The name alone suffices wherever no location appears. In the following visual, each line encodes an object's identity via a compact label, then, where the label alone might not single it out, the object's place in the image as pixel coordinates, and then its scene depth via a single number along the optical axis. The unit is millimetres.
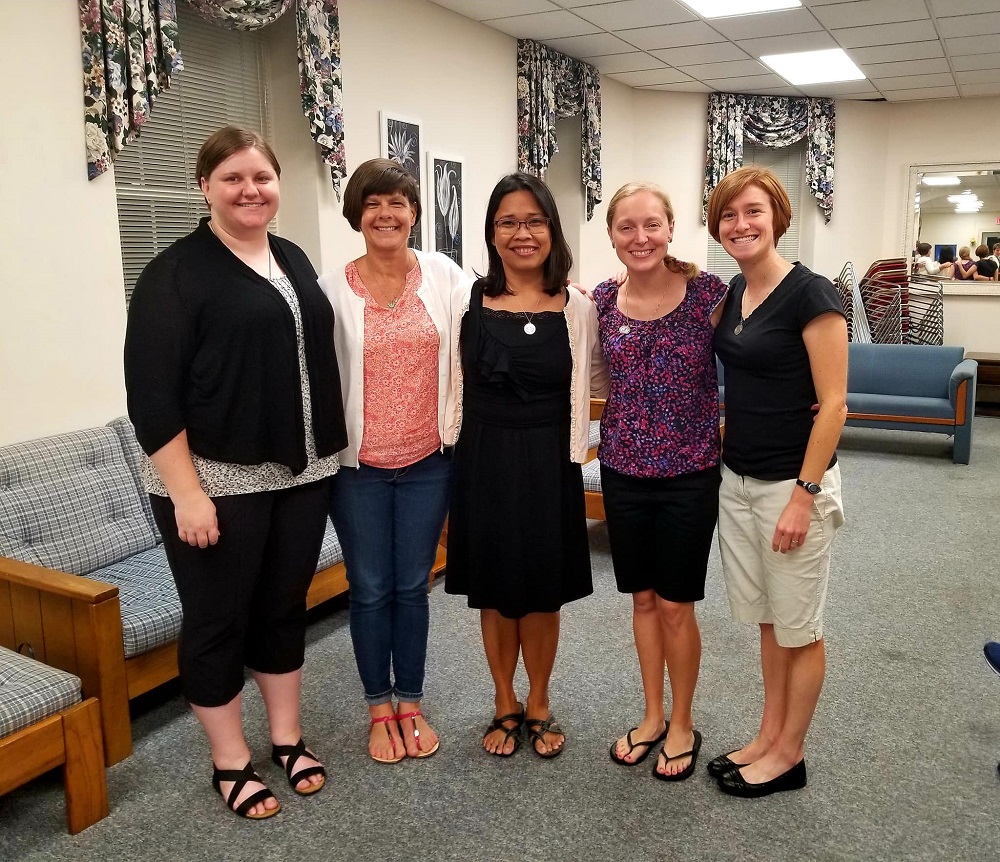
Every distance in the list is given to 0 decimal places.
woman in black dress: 2041
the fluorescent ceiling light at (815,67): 6113
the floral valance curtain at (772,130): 7449
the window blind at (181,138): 3498
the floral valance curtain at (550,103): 5703
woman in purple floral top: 2008
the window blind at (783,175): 7910
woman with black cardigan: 1791
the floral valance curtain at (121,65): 2934
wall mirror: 7953
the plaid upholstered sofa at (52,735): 1871
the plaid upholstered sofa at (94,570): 2186
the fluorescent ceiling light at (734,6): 4875
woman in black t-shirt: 1815
